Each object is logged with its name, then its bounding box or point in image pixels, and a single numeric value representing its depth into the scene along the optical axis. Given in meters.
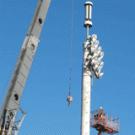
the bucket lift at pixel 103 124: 61.76
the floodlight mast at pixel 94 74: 61.16
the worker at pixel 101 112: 62.47
